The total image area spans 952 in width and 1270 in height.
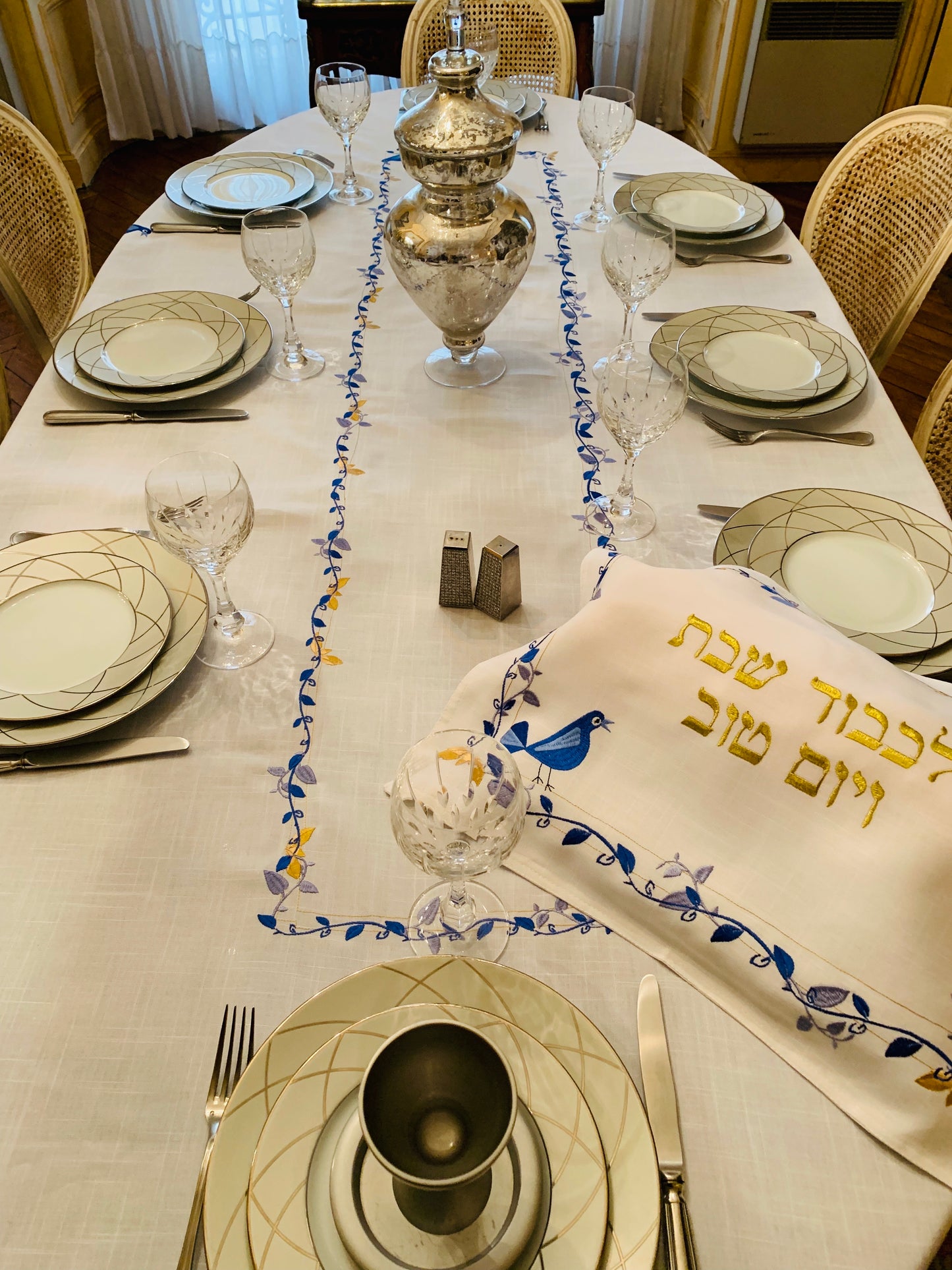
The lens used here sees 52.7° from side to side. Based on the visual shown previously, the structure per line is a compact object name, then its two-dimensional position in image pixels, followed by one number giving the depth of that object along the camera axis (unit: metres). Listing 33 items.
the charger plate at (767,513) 0.93
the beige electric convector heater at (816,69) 3.08
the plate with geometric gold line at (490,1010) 0.51
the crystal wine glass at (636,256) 1.19
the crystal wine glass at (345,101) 1.51
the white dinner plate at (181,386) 1.14
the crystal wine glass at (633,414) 0.98
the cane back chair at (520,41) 2.05
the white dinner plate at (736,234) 1.45
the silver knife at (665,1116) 0.53
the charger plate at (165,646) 0.78
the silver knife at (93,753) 0.77
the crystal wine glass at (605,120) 1.47
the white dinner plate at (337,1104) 0.50
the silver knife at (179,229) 1.48
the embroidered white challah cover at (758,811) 0.61
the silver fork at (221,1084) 0.55
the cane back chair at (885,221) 1.52
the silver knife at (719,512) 1.02
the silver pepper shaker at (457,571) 0.88
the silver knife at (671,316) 1.28
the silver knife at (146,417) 1.11
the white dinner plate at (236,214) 1.50
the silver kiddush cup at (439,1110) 0.46
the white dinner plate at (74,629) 0.81
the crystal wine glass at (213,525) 0.83
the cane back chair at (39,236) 1.53
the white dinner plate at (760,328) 1.14
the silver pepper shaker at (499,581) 0.86
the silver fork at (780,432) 1.10
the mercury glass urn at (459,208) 1.04
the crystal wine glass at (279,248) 1.15
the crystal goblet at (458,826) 0.64
